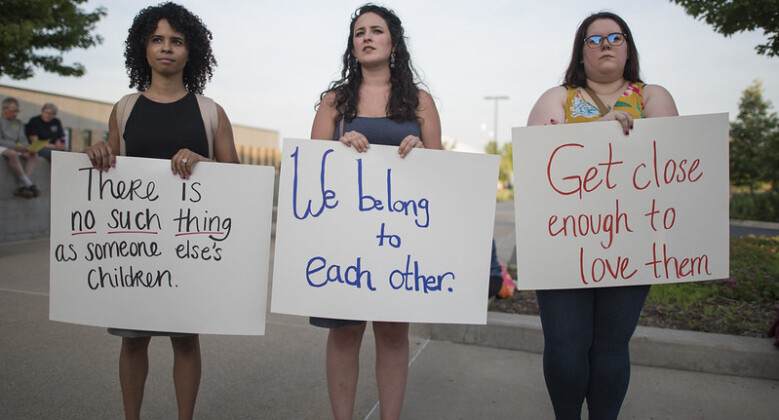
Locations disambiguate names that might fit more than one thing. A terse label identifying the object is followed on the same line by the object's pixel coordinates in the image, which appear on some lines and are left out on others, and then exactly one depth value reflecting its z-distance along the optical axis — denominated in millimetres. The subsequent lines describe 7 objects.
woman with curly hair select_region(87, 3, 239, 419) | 2283
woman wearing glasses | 2254
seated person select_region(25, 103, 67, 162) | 8805
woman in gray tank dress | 2312
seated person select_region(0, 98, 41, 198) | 7481
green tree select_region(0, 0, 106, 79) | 8516
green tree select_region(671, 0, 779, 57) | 4723
